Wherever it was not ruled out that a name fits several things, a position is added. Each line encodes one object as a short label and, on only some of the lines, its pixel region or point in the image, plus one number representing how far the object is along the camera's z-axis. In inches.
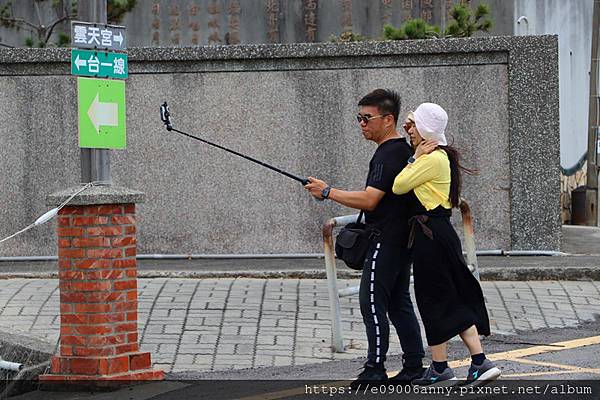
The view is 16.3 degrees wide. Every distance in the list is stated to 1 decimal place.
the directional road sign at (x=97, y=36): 521.9
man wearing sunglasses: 480.4
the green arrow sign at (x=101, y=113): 523.8
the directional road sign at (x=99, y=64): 522.7
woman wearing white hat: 474.8
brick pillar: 515.8
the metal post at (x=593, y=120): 1321.1
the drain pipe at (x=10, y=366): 538.6
